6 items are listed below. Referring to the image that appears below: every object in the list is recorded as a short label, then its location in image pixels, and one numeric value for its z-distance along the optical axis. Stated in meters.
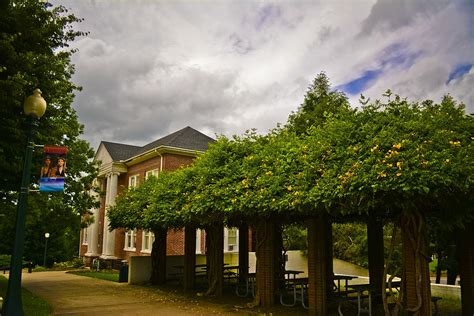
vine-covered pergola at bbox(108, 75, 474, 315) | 7.33
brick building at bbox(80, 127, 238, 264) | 27.55
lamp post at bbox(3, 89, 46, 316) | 7.41
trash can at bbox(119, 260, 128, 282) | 21.08
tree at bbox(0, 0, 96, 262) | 8.70
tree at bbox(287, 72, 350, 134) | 34.18
